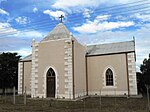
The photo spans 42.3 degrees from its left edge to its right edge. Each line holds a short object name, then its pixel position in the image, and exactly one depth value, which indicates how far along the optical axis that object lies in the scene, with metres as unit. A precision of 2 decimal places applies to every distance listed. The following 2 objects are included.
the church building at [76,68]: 18.47
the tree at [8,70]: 27.33
